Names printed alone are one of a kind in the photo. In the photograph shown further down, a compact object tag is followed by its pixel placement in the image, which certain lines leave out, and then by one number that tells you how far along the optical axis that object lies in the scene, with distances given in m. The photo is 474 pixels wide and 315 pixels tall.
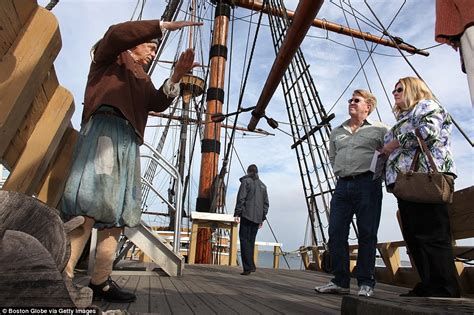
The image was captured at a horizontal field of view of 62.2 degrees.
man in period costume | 1.71
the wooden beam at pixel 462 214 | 2.82
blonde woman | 2.08
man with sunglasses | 2.80
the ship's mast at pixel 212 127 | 7.97
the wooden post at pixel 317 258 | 6.65
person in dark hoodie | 5.28
